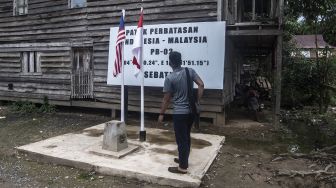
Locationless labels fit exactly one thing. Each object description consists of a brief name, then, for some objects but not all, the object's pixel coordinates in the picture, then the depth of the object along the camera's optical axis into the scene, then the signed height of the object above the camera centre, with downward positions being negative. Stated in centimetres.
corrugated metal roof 3497 +432
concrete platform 539 -148
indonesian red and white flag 720 +67
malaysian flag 741 +72
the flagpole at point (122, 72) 747 +13
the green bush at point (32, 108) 1221 -114
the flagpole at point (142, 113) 732 -78
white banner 885 +80
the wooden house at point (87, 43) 940 +120
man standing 521 -37
